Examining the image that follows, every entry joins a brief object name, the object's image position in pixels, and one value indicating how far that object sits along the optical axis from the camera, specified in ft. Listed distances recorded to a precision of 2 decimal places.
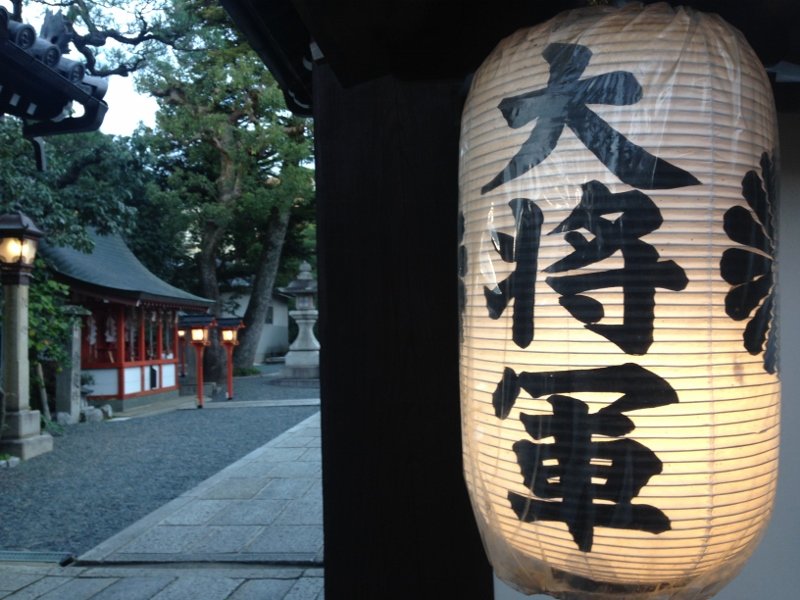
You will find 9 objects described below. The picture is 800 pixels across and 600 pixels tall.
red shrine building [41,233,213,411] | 52.10
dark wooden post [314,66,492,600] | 7.87
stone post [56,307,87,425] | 45.03
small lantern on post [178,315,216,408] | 57.36
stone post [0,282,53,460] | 33.40
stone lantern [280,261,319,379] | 78.18
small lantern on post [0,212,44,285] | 33.12
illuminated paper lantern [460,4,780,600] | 4.56
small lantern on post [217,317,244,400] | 61.16
